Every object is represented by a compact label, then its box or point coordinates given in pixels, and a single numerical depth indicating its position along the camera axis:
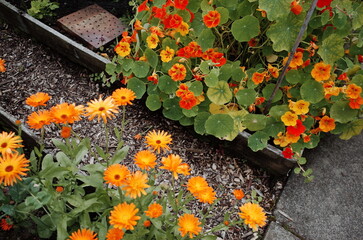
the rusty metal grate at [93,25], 2.55
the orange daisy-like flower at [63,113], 1.28
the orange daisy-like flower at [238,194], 1.36
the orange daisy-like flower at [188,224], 1.17
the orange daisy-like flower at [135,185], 1.15
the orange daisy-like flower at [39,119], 1.29
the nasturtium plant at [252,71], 1.88
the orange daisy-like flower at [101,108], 1.27
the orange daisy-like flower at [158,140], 1.30
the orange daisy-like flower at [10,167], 1.08
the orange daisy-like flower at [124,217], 1.10
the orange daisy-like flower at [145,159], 1.22
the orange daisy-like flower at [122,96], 1.35
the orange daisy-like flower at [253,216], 1.22
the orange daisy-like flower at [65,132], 1.33
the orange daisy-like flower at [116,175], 1.16
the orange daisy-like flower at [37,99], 1.33
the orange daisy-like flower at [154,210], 1.16
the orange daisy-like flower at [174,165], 1.21
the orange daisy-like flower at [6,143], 1.17
